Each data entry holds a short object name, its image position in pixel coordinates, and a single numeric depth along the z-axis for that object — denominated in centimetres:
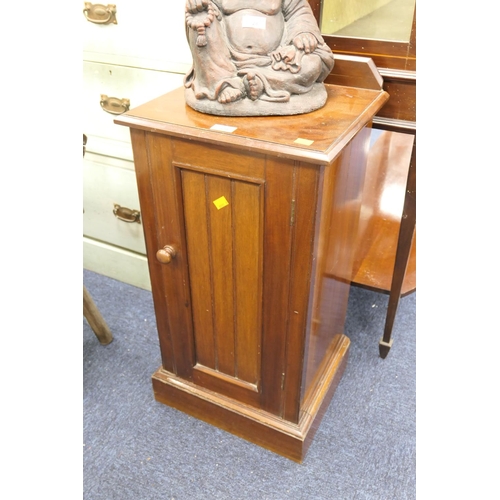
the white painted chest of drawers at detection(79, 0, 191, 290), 142
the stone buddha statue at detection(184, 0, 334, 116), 98
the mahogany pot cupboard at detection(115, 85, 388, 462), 97
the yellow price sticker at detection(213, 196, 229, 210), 105
